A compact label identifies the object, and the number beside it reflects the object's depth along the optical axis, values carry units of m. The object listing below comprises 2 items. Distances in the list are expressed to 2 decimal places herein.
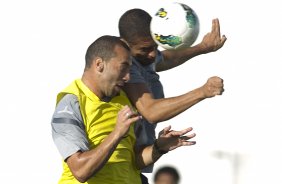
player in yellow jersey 13.75
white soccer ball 15.23
